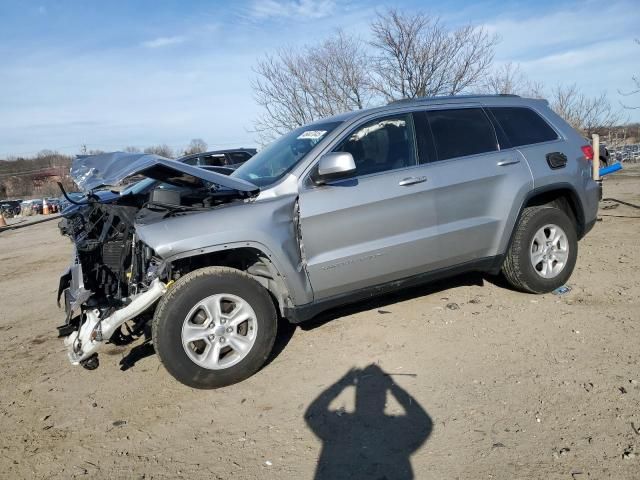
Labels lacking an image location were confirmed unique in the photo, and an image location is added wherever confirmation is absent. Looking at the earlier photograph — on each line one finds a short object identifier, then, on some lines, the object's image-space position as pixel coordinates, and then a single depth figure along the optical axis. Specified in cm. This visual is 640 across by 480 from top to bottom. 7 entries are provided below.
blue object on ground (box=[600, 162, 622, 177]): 676
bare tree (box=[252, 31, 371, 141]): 1877
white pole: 554
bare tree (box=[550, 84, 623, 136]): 1975
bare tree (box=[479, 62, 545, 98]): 1939
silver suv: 343
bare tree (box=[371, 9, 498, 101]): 1786
